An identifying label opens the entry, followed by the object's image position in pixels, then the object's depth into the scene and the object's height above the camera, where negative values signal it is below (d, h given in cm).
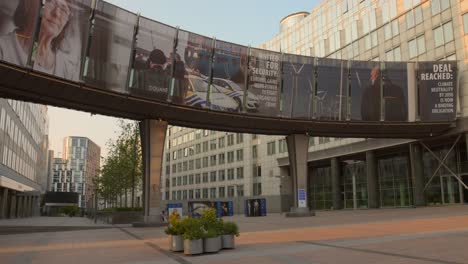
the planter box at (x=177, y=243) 1539 -151
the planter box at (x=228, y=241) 1557 -146
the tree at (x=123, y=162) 5294 +491
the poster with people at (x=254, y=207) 5481 -98
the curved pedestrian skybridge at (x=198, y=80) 2620 +914
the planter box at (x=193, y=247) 1435 -153
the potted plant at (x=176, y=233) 1531 -119
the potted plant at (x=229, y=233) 1552 -117
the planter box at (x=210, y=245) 1460 -149
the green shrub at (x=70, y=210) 10806 -280
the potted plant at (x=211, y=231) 1461 -105
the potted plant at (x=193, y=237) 1436 -122
